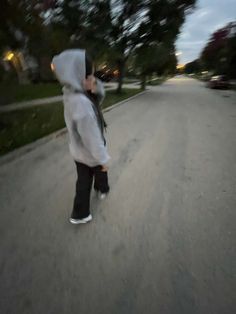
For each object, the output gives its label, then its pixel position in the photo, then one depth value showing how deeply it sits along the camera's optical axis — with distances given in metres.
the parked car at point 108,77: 24.24
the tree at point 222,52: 18.94
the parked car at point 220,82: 18.13
